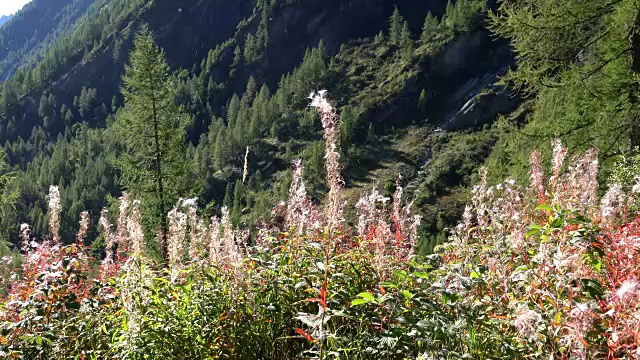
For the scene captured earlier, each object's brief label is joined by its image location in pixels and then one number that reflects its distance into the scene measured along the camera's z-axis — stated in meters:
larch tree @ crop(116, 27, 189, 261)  17.30
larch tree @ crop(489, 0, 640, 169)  9.78
